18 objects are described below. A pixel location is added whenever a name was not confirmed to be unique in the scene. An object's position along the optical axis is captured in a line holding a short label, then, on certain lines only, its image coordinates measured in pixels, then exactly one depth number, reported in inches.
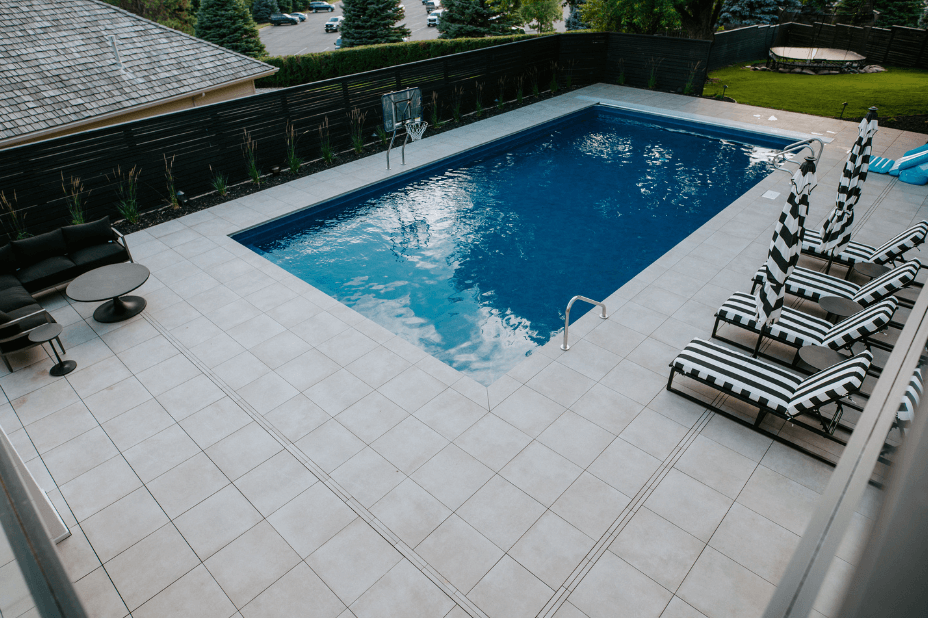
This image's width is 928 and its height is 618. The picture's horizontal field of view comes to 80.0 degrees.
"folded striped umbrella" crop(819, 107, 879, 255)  291.3
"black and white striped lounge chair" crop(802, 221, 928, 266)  298.2
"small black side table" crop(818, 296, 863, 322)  265.0
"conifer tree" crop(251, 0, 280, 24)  1899.6
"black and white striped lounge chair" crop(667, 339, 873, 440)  203.8
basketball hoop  518.4
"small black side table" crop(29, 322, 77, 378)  258.5
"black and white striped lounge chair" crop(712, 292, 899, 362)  236.7
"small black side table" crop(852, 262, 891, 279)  299.3
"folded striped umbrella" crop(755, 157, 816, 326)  222.8
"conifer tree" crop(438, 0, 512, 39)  996.6
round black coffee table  290.2
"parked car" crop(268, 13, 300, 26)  1857.8
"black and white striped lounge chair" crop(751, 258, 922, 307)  266.5
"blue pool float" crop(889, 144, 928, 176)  440.1
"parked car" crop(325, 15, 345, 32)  1628.9
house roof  458.9
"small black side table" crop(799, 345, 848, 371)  229.0
